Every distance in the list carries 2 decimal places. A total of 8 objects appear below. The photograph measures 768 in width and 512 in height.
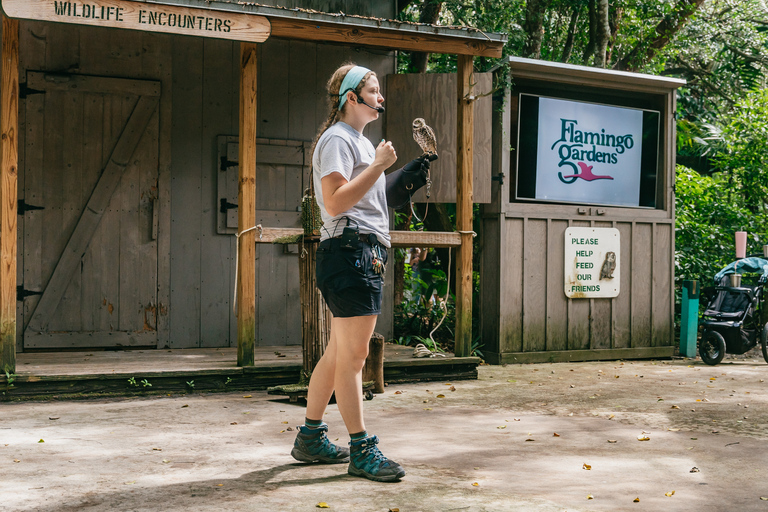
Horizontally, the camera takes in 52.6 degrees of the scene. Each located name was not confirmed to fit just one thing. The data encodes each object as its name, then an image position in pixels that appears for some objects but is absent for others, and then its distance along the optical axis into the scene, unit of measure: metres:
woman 3.43
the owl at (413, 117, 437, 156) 5.59
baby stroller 8.34
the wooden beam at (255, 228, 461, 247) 6.12
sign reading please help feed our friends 8.45
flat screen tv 8.45
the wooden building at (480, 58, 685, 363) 8.14
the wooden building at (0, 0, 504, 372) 7.00
